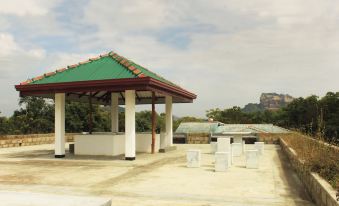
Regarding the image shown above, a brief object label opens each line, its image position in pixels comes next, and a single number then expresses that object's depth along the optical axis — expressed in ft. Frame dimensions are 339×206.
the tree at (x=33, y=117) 127.13
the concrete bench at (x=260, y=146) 59.73
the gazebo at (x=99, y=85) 52.80
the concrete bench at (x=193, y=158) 46.55
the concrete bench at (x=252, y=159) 44.88
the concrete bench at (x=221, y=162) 42.75
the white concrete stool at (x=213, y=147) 65.08
